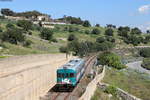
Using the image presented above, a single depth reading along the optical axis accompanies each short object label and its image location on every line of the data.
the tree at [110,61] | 73.46
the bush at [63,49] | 80.11
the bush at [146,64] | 112.69
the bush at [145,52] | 148.02
